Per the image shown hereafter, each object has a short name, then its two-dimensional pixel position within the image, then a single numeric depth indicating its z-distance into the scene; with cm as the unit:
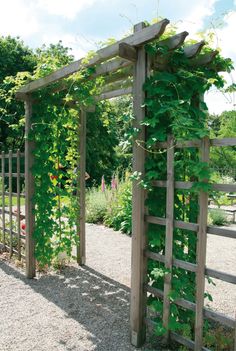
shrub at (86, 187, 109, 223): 825
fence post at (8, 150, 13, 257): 487
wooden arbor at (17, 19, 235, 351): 237
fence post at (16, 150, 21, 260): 470
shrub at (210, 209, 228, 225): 800
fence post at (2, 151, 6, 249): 537
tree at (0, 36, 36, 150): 1816
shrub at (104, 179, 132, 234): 701
